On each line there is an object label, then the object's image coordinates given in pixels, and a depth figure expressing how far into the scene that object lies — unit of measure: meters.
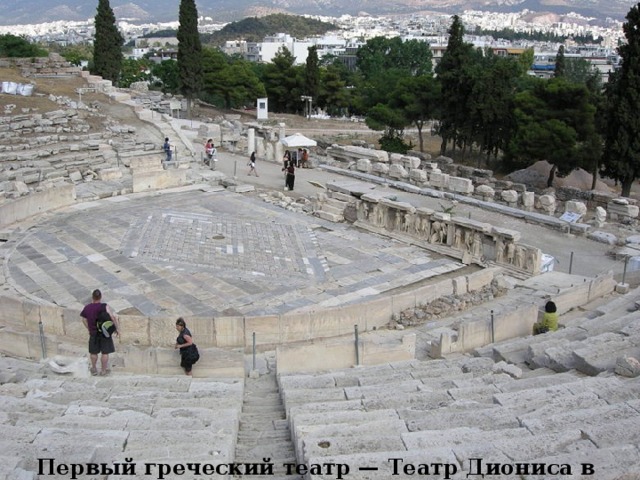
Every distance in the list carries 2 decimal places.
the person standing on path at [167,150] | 27.84
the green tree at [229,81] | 52.69
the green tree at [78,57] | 71.81
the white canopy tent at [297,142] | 28.17
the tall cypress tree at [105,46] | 45.28
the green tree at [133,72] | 64.56
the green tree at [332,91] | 55.78
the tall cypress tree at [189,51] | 39.62
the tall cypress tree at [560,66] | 46.62
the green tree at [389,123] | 38.19
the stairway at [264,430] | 6.92
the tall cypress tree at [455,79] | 35.19
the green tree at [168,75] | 60.16
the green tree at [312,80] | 51.77
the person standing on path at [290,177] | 24.19
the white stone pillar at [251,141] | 29.84
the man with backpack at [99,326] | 9.71
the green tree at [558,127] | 29.12
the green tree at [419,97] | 39.50
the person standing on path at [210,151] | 27.08
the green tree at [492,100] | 33.84
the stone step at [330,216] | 20.53
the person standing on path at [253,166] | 26.38
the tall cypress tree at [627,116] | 25.98
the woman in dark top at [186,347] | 9.68
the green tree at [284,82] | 55.47
